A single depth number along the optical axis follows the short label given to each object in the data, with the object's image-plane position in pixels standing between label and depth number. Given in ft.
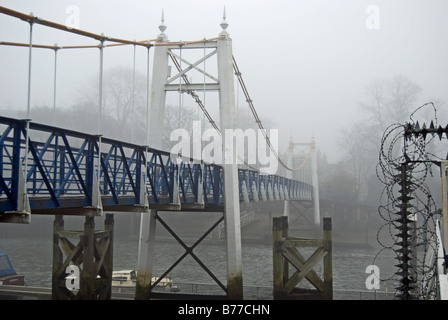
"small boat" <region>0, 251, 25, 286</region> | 66.95
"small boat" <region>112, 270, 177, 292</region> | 67.10
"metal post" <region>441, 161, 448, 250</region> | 32.82
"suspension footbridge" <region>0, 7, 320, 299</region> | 32.96
